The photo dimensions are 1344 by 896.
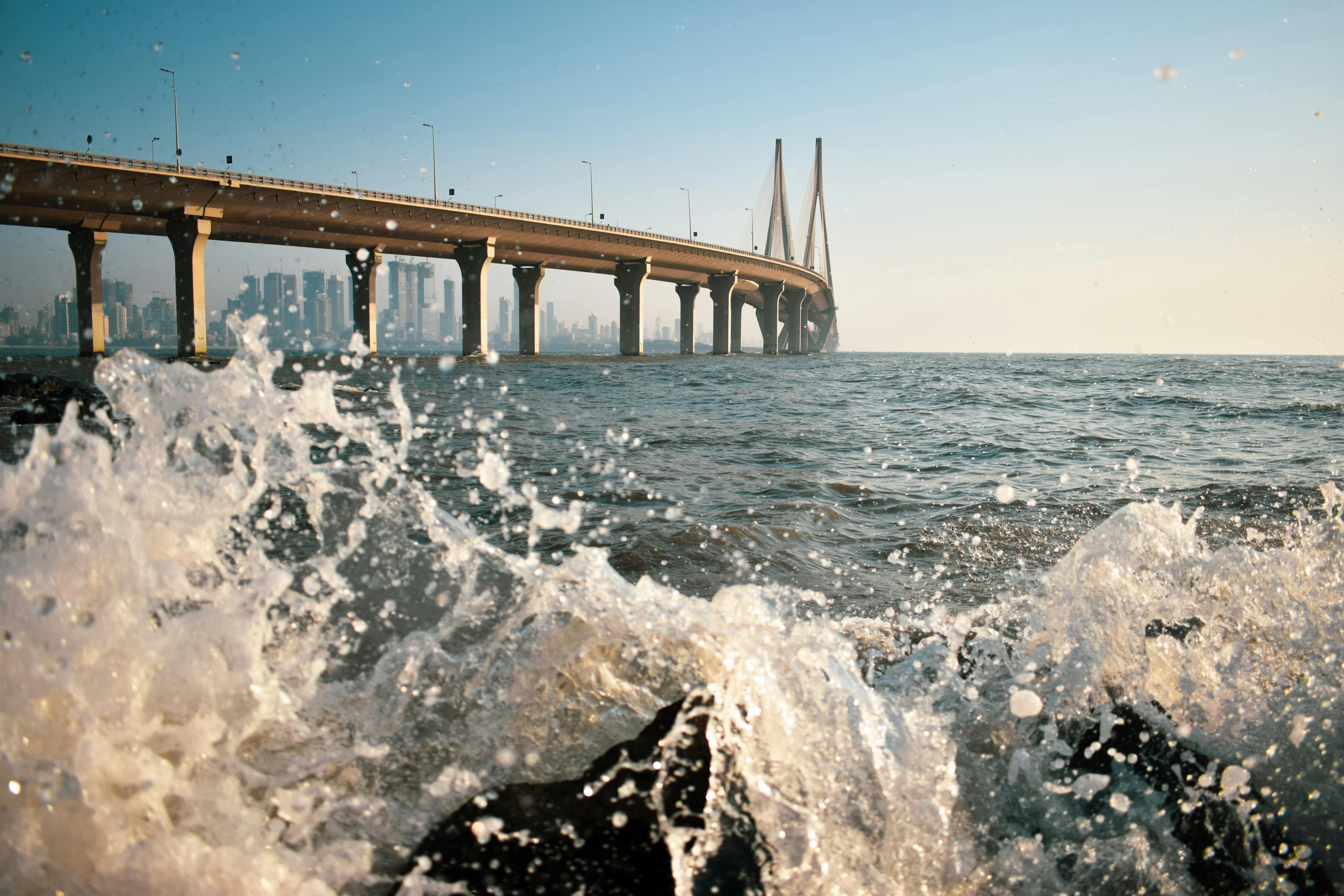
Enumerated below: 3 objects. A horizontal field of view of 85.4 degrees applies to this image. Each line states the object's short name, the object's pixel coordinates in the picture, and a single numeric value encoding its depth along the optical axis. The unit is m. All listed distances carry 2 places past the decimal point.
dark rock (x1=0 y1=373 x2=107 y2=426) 11.51
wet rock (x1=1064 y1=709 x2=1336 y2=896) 2.30
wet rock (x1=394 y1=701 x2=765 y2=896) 2.06
